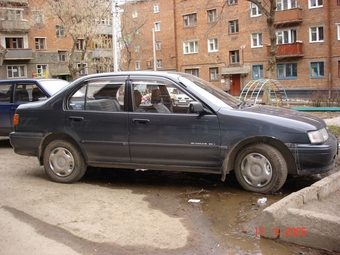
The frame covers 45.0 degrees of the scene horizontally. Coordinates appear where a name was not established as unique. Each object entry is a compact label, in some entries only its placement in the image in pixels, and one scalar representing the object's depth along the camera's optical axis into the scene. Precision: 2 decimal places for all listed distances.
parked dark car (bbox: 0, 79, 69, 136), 10.09
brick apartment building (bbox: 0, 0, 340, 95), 38.19
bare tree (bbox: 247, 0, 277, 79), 19.73
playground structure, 19.63
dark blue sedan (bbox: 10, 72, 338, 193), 5.55
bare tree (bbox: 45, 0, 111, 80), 29.55
